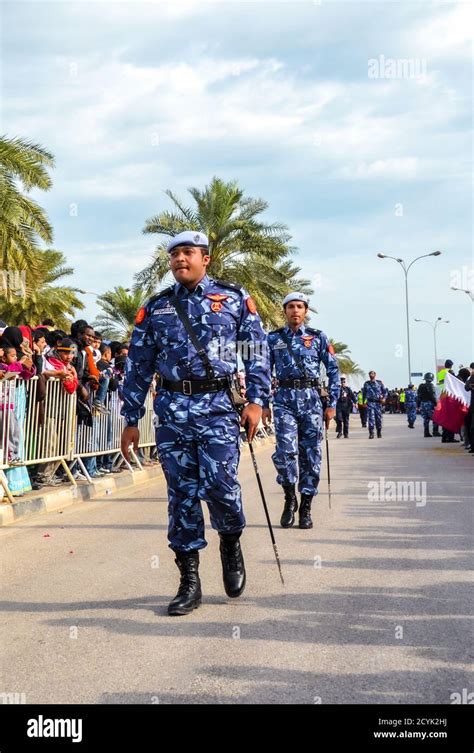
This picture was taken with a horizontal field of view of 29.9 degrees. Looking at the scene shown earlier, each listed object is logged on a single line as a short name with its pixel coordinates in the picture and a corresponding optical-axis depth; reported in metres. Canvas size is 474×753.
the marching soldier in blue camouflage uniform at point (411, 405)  34.66
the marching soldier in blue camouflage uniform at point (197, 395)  4.91
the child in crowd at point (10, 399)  9.36
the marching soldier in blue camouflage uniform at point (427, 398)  26.19
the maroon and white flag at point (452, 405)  19.97
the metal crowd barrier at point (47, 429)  9.45
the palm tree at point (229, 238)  26.50
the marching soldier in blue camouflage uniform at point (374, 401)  26.47
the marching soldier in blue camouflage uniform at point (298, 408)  7.99
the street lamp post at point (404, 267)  50.58
